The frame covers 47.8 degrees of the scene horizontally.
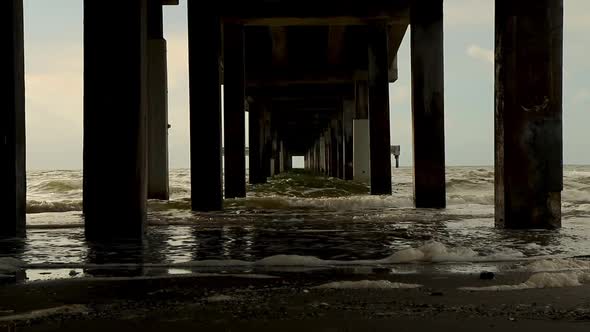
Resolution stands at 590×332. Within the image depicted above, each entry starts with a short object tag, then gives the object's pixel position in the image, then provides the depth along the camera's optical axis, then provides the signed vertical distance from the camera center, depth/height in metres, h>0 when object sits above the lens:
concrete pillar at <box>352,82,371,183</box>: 20.55 +1.03
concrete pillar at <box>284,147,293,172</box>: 58.60 +0.85
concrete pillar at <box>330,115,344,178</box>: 28.83 +0.54
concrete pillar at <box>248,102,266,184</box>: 21.88 +0.65
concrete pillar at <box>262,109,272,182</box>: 27.20 +0.76
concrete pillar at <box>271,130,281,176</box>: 37.20 +0.30
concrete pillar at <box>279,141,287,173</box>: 48.35 +0.05
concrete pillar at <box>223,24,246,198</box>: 13.34 +1.03
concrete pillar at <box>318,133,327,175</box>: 44.62 +0.38
